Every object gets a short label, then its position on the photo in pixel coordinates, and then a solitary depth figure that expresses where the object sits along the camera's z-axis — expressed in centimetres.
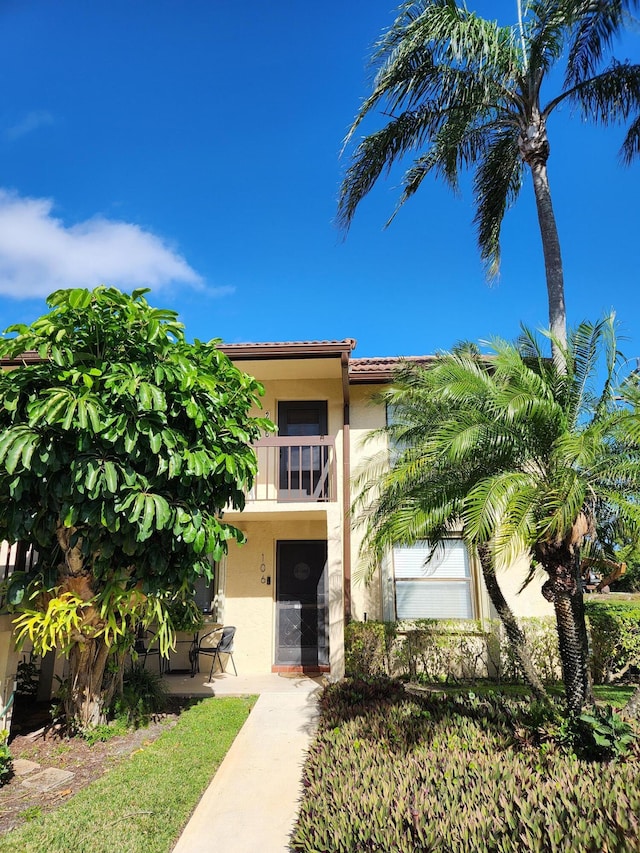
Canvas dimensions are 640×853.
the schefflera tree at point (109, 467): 492
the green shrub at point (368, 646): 874
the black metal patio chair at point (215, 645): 966
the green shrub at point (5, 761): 471
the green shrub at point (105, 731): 593
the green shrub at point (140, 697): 655
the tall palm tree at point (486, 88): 802
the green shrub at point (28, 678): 792
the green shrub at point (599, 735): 435
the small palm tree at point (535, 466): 501
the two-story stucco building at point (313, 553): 970
